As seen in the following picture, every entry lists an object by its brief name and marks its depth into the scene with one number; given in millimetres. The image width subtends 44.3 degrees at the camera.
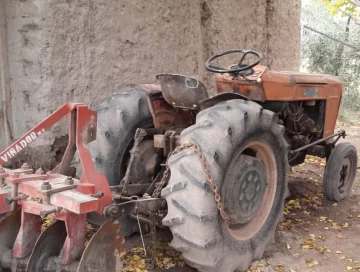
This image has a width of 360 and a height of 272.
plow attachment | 2496
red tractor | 2617
